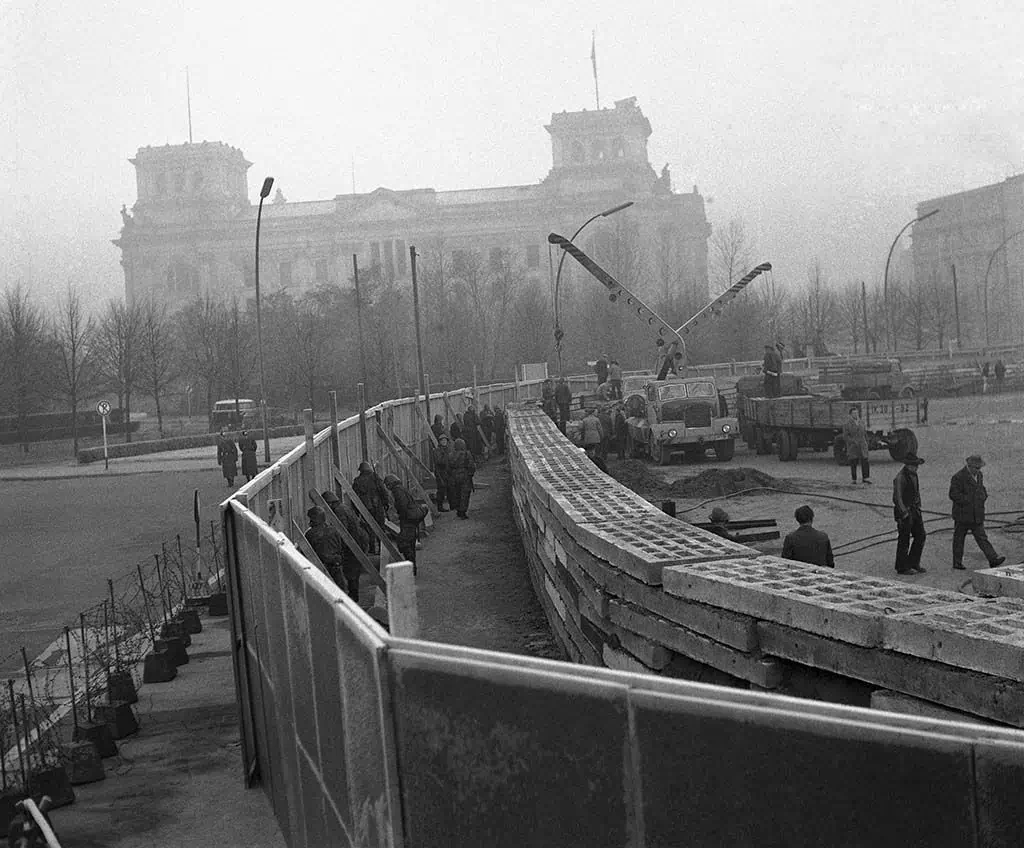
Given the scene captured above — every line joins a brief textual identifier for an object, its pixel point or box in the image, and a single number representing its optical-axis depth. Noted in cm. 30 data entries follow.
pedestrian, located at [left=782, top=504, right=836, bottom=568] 1293
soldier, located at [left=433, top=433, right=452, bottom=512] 2652
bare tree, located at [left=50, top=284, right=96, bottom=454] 6838
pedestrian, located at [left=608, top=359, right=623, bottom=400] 4906
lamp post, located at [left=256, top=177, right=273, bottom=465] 4241
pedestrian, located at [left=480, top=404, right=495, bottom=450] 4234
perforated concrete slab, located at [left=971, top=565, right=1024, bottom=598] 781
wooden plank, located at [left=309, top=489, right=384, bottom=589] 1634
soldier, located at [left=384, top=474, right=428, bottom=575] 1964
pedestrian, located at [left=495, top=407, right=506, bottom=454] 4301
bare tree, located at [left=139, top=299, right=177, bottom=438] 7488
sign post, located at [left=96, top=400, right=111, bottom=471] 5148
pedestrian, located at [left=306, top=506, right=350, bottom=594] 1467
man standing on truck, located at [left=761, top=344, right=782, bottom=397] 3831
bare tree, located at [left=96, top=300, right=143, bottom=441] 7262
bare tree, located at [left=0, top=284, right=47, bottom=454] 6550
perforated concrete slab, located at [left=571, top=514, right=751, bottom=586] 880
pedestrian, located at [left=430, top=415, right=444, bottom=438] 3268
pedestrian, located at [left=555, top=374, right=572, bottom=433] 4359
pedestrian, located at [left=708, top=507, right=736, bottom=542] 1442
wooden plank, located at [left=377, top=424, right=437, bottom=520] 2622
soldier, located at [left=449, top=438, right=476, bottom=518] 2633
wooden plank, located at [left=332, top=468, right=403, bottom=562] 1908
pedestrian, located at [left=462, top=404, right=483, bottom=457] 3875
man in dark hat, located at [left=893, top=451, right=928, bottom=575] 1675
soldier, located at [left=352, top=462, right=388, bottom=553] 2008
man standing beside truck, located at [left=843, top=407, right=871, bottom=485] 2753
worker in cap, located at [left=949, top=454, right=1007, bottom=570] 1648
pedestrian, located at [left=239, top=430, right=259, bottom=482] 3956
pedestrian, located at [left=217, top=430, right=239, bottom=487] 3909
